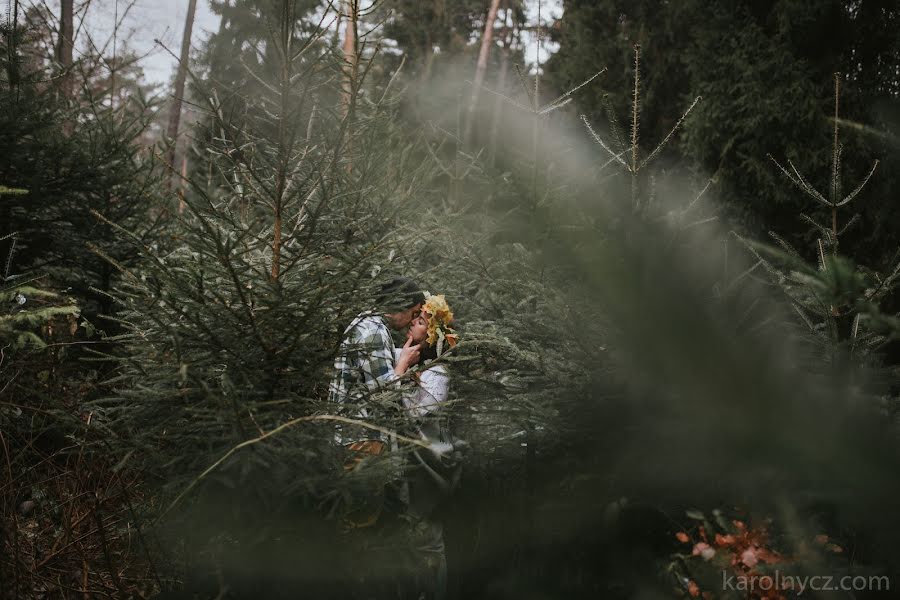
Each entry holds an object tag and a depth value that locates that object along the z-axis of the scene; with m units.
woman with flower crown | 2.46
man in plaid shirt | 2.75
